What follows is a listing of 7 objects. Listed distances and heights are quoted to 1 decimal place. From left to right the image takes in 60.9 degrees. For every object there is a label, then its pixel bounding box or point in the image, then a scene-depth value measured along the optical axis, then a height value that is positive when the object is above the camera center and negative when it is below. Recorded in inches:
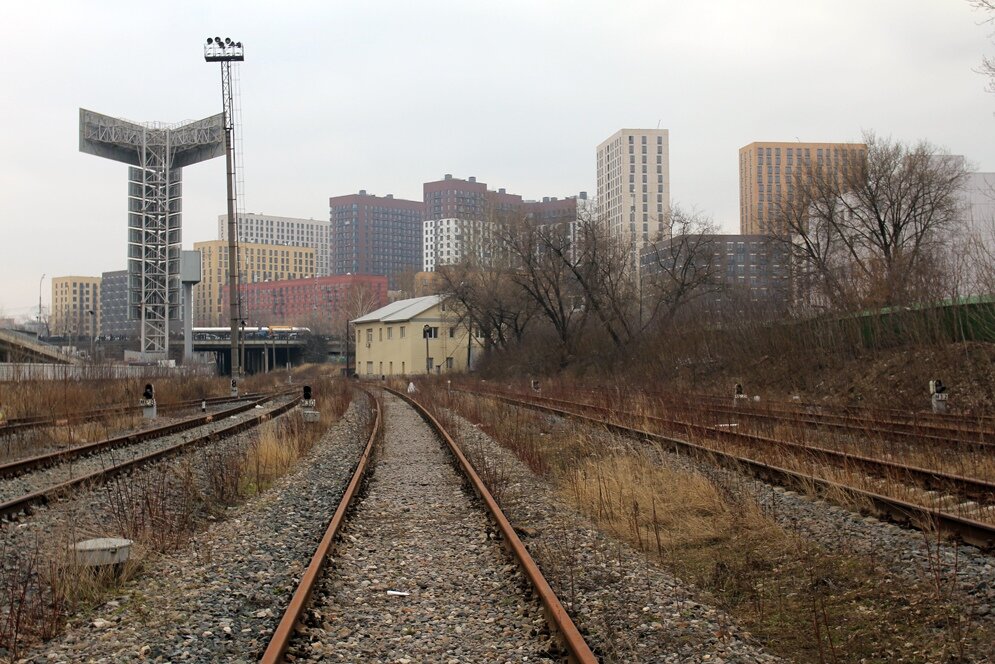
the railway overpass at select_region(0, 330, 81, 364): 1859.0 -3.1
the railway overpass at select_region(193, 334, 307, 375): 4116.6 -21.0
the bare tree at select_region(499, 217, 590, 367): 1959.9 +162.6
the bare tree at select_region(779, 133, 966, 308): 1707.7 +278.8
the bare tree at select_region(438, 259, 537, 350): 2362.2 +119.7
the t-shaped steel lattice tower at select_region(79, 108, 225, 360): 3201.3 +593.9
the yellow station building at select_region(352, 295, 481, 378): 3122.5 +10.5
